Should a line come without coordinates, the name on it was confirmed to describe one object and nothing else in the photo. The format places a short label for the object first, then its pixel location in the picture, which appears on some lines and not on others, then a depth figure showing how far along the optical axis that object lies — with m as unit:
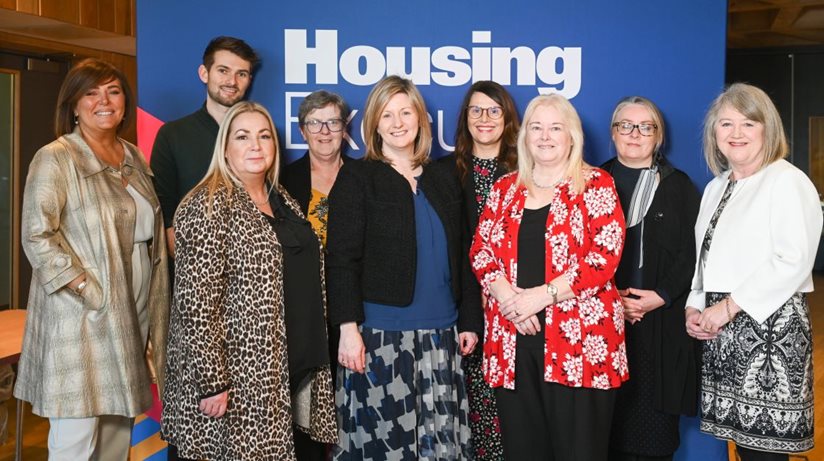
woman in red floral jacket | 2.62
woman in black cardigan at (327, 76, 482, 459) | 2.78
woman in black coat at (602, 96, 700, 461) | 3.11
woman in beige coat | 2.80
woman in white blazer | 2.68
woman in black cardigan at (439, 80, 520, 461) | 3.15
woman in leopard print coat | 2.52
